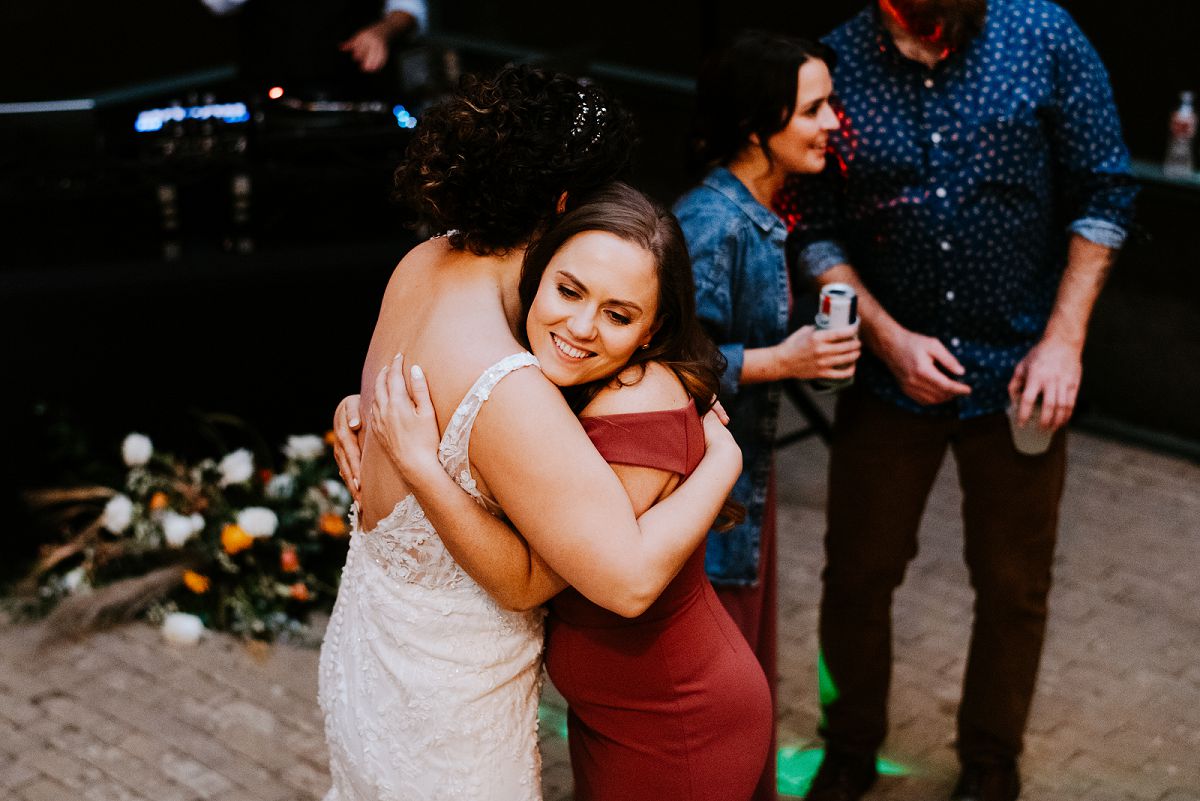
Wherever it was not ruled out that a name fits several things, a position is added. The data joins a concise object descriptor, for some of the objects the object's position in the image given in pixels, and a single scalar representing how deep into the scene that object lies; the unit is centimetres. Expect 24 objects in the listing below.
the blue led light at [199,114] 481
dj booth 446
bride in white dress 203
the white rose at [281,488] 459
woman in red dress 211
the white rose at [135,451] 444
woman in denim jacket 287
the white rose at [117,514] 438
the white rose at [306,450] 465
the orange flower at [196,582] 434
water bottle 534
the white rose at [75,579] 441
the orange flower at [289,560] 437
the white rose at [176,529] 433
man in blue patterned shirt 303
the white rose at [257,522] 432
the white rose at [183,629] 427
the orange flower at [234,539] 428
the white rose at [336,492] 461
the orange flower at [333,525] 446
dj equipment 455
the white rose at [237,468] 448
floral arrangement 434
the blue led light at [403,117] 473
